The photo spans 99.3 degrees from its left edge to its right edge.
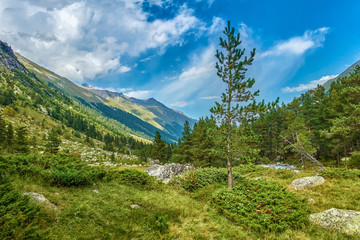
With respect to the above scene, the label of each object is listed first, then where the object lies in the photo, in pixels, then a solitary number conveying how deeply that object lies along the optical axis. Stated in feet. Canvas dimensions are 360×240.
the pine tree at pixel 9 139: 97.09
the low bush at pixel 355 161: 58.10
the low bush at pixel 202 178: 41.73
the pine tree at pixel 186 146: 129.18
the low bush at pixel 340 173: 43.26
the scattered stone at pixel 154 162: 155.33
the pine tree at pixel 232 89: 38.81
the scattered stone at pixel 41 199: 16.14
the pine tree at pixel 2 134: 97.61
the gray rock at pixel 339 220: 19.20
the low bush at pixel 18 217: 10.49
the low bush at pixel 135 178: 35.04
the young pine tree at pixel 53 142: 94.08
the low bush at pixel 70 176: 22.40
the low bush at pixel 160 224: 16.70
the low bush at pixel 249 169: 77.64
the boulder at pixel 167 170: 60.70
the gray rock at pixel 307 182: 41.39
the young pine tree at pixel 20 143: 94.27
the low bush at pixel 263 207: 21.33
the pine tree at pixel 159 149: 151.84
